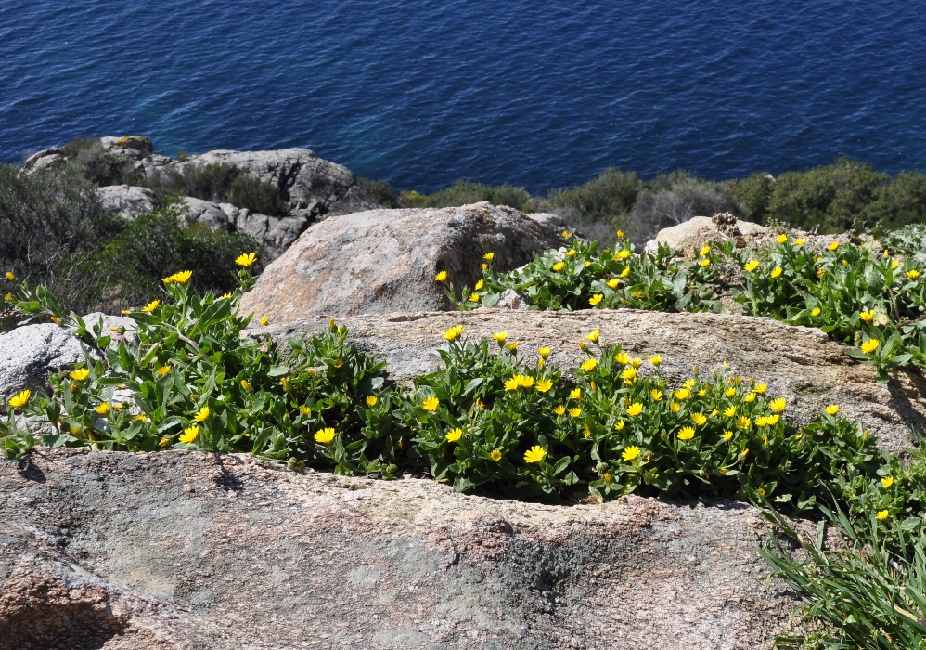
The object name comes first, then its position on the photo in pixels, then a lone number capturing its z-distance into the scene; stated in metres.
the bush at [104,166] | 27.22
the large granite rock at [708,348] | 3.94
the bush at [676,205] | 25.53
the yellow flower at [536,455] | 3.37
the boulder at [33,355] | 3.93
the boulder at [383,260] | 5.73
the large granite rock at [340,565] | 2.56
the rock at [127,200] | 20.42
